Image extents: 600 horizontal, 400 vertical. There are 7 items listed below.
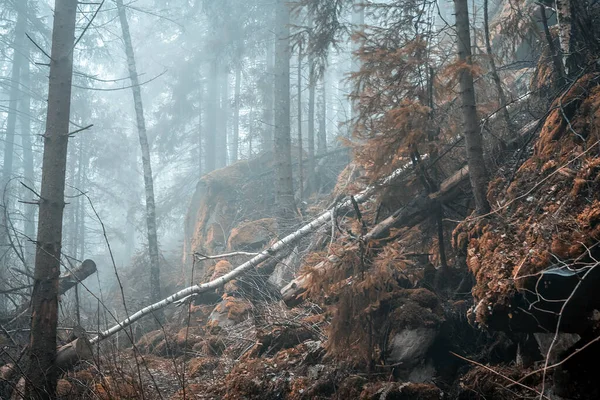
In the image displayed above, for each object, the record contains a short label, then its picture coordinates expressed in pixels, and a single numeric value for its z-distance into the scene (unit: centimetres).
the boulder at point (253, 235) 1102
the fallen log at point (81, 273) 812
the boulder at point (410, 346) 454
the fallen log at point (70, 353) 612
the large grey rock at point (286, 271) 830
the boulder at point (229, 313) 798
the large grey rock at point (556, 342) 338
